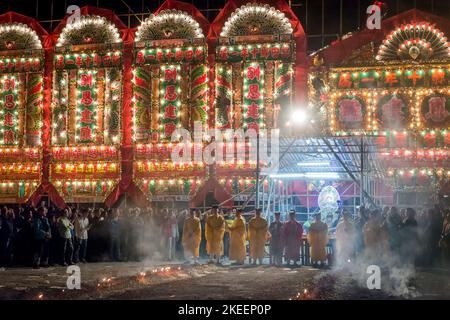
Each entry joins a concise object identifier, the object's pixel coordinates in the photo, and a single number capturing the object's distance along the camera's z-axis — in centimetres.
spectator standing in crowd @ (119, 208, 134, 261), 1658
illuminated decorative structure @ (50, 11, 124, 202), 2239
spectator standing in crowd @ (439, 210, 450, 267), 1398
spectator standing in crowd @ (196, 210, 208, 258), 1695
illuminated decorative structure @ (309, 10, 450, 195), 2042
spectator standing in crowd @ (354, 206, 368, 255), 1493
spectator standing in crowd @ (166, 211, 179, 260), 1672
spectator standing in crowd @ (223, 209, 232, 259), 1673
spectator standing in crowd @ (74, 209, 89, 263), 1539
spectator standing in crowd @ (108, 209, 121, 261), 1638
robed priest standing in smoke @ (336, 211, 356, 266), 1509
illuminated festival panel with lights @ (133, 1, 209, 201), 2173
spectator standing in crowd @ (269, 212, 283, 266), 1560
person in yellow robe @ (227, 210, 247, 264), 1582
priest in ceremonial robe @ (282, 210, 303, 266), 1550
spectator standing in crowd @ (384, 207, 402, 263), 1441
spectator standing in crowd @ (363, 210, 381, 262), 1455
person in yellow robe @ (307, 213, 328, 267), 1532
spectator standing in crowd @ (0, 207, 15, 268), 1450
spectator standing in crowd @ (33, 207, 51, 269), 1434
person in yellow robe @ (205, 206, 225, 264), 1596
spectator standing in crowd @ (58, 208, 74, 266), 1470
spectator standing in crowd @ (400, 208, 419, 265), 1440
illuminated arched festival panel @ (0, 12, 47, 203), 2298
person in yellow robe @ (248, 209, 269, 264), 1573
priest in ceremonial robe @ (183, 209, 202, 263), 1622
